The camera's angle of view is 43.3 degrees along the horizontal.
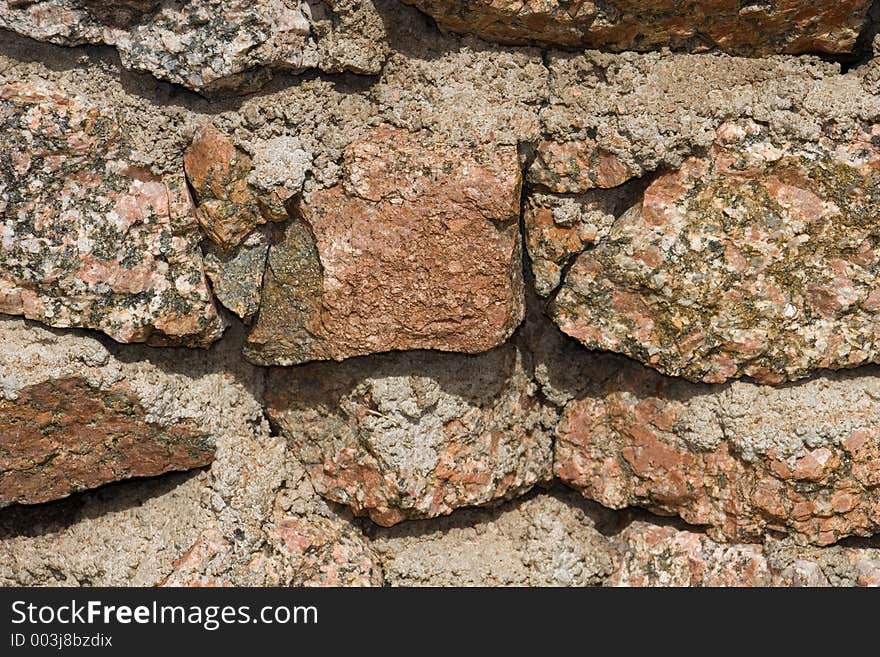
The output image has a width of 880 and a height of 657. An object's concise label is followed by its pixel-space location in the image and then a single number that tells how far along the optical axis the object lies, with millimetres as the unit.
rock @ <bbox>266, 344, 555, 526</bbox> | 2066
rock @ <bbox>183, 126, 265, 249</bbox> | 1915
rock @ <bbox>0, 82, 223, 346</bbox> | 1862
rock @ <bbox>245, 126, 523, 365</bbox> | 1917
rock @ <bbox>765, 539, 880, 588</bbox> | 2062
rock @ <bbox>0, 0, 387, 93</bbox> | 1827
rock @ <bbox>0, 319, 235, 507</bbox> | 1948
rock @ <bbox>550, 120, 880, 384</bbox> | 1928
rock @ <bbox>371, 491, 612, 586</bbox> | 2188
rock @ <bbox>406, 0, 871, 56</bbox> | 1872
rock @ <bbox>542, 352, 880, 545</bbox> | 2020
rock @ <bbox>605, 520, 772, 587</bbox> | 2105
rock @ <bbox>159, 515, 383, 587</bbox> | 2053
